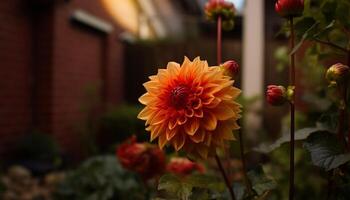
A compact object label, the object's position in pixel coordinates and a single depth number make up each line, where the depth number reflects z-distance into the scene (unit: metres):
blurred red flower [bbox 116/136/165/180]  1.16
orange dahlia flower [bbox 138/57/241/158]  0.63
